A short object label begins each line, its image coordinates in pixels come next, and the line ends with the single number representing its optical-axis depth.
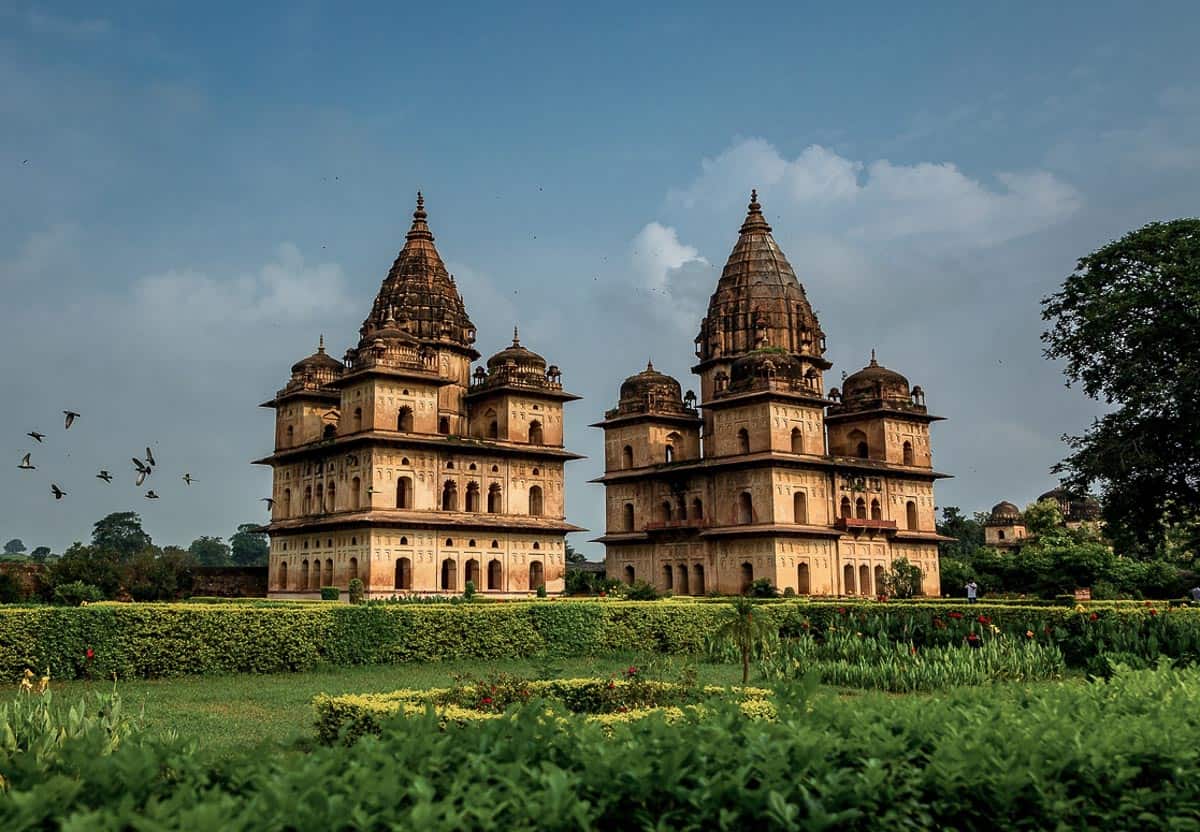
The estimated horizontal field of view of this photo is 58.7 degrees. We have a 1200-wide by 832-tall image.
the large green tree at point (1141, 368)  27.56
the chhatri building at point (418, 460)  41.75
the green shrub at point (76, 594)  33.16
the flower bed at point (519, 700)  10.86
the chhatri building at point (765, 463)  45.47
